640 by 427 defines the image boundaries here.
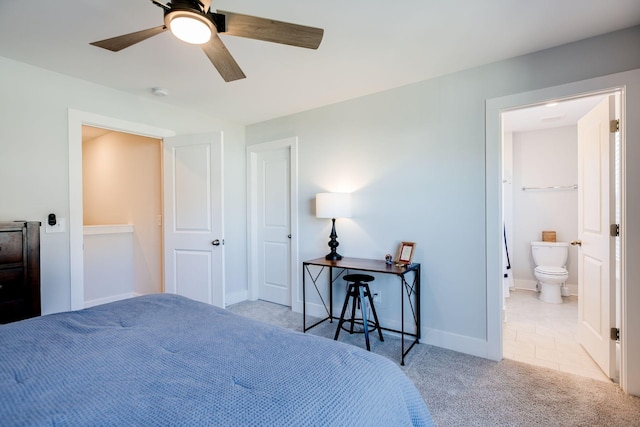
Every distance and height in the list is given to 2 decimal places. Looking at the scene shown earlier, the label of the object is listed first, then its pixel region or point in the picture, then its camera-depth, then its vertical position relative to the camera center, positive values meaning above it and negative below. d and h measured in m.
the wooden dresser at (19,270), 1.98 -0.38
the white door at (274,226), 3.84 -0.19
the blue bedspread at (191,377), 0.77 -0.51
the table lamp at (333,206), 3.01 +0.05
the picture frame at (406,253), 2.72 -0.39
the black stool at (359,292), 2.71 -0.74
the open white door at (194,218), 3.23 -0.07
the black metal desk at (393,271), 2.56 -0.51
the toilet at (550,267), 3.86 -0.77
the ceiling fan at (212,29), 1.32 +0.85
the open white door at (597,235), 2.18 -0.20
